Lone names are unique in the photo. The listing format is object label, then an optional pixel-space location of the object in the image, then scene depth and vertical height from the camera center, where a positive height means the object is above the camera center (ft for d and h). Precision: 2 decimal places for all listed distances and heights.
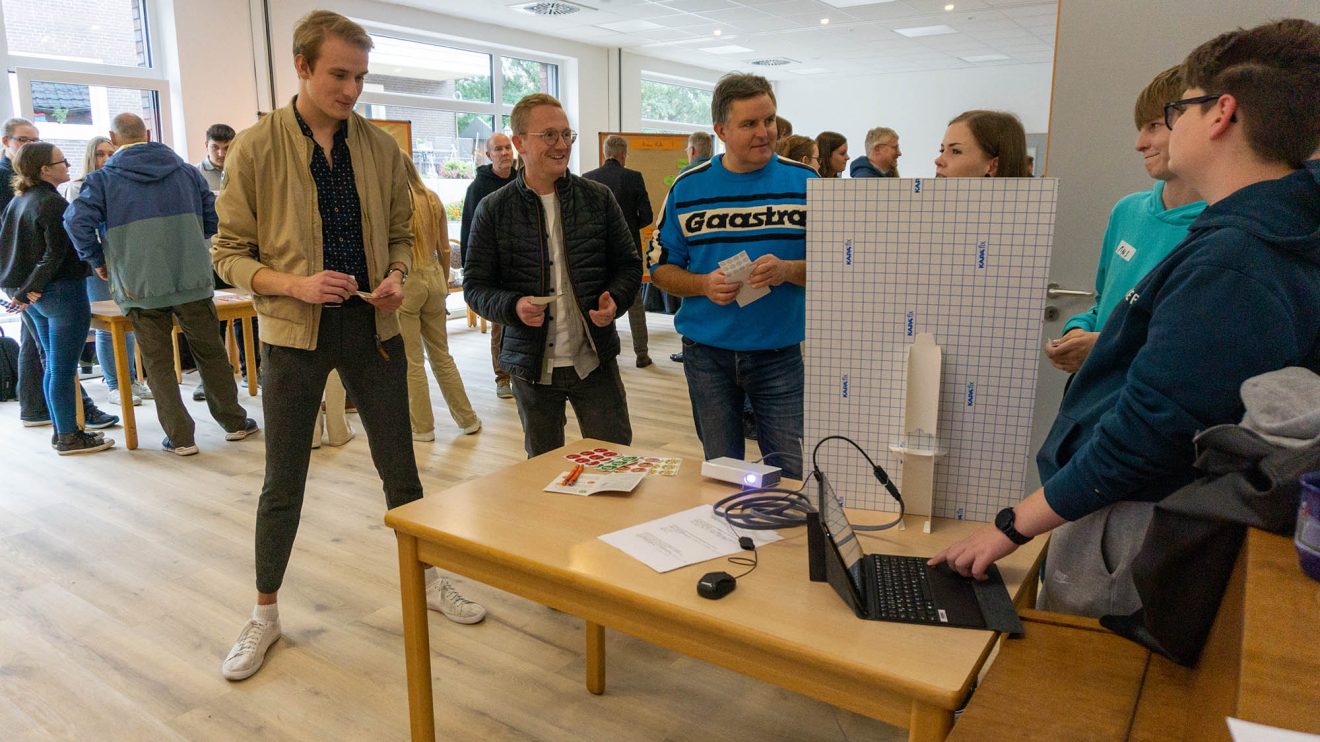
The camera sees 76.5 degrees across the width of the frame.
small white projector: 5.33 -1.65
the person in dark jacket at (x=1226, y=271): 3.15 -0.21
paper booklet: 5.35 -1.73
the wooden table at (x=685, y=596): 3.39 -1.78
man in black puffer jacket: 7.77 -0.63
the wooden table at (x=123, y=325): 13.50 -1.82
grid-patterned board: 4.46 -0.53
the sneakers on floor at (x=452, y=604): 8.11 -3.79
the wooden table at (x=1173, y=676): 2.04 -1.86
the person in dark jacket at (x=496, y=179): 16.33 +0.67
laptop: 3.72 -1.75
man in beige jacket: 6.54 -0.41
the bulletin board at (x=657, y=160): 25.35 +1.60
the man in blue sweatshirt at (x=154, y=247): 12.98 -0.55
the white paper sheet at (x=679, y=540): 4.39 -1.76
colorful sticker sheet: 5.81 -1.74
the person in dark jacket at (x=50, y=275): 13.21 -0.99
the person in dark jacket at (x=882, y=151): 16.88 +1.27
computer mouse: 3.95 -1.74
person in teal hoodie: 5.35 -0.04
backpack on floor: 16.84 -3.06
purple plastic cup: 2.40 -0.90
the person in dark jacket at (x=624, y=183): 18.43 +0.66
